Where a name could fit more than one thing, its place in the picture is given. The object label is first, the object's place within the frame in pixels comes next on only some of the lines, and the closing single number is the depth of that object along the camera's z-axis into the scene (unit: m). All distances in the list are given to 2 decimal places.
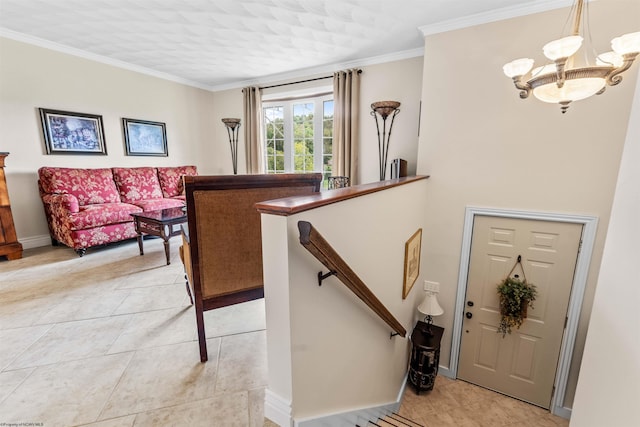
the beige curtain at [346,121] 4.07
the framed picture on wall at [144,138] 4.68
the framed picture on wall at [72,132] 3.86
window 4.66
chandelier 1.27
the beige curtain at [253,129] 5.05
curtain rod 4.37
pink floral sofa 3.60
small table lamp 3.06
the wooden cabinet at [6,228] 3.30
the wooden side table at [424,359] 2.96
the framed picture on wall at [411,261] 2.56
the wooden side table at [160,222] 3.37
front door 2.70
